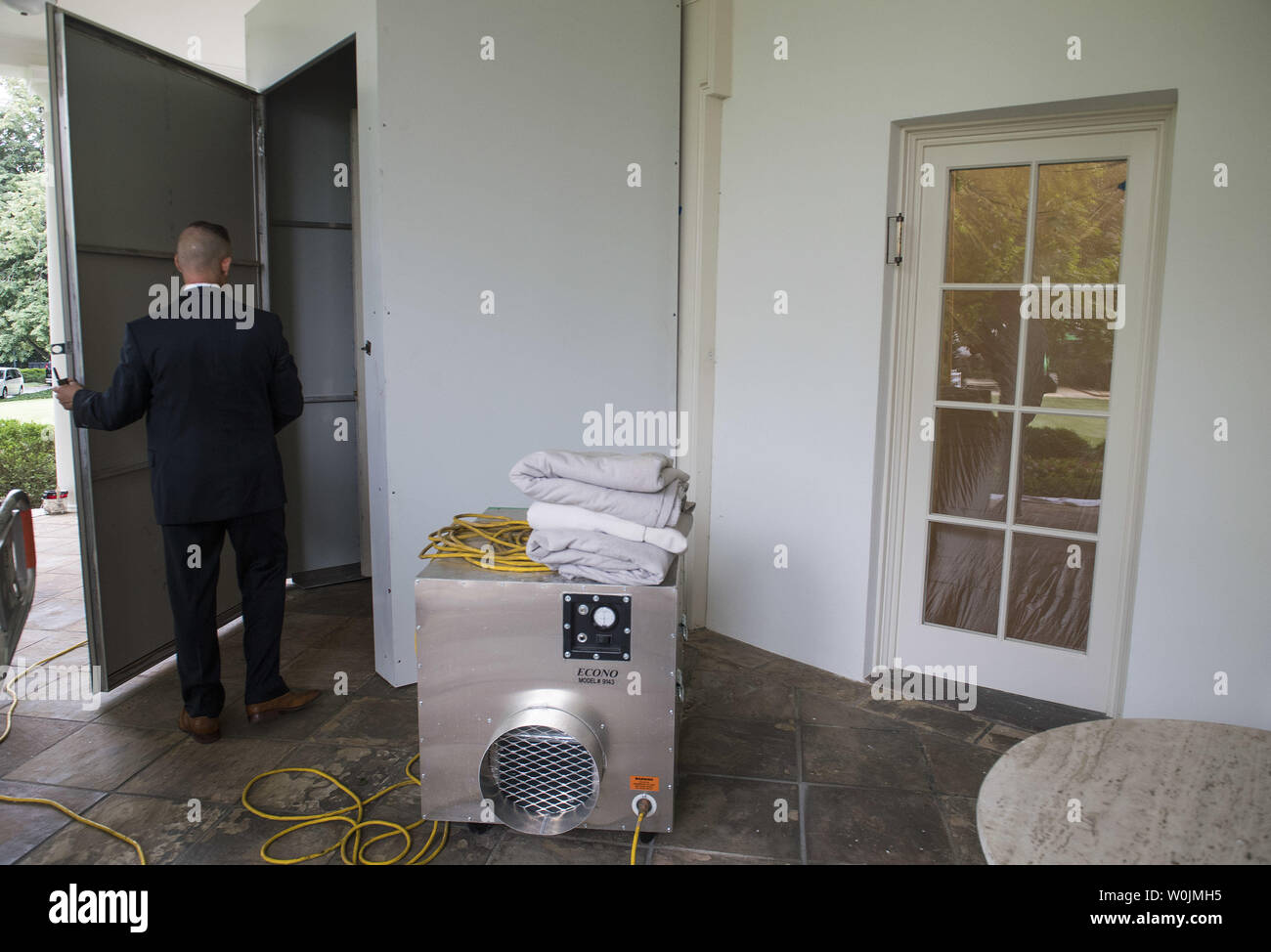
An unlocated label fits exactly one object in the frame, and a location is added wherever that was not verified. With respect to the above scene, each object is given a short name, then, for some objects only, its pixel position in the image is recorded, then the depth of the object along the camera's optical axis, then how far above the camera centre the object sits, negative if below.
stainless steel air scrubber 2.17 -0.84
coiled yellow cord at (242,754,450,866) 2.30 -1.30
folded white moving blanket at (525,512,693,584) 2.18 -0.50
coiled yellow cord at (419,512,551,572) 2.31 -0.52
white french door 3.07 -0.17
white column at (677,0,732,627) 3.71 +0.64
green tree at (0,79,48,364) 8.08 +1.10
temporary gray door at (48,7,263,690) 3.03 +0.43
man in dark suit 2.79 -0.26
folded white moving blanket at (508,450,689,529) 2.25 -0.32
